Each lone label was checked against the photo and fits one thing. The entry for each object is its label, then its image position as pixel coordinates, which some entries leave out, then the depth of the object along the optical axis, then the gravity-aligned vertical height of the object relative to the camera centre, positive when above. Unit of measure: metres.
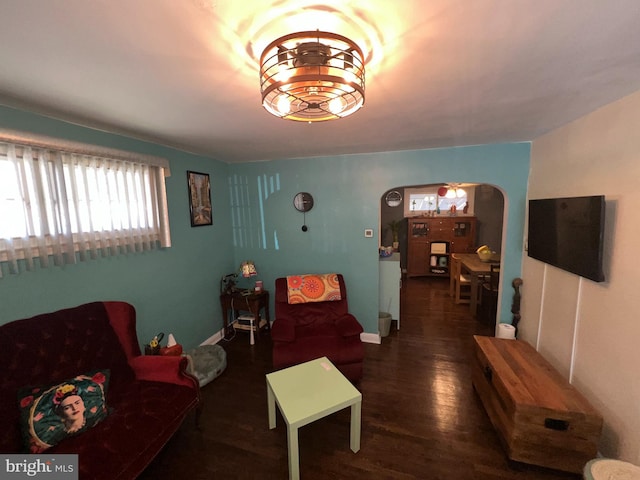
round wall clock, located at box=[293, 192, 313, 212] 3.30 +0.20
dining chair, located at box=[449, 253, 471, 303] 4.40 -1.22
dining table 3.73 -0.82
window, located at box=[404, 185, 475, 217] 5.95 +0.30
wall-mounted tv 1.58 -0.15
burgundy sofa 1.33 -1.05
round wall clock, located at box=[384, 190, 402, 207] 6.07 +0.41
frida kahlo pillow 1.34 -1.03
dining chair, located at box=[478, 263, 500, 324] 3.60 -1.23
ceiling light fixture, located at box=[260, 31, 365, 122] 0.89 +0.55
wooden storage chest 1.51 -1.26
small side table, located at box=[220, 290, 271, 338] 3.20 -1.07
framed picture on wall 2.91 +0.24
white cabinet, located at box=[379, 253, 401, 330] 3.44 -0.95
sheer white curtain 1.58 +0.13
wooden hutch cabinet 5.77 -0.61
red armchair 2.34 -1.17
